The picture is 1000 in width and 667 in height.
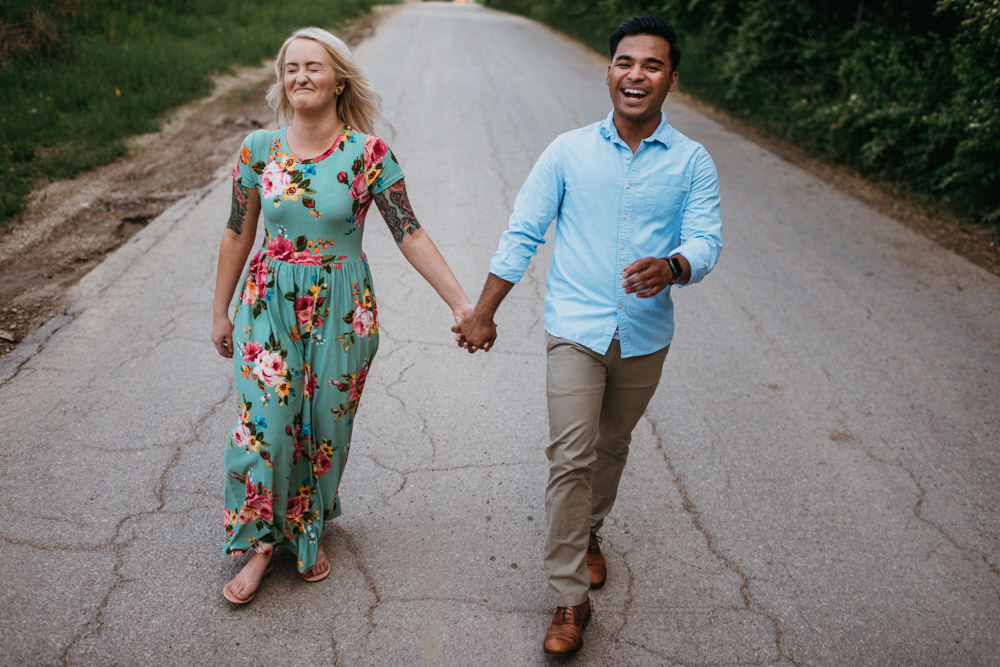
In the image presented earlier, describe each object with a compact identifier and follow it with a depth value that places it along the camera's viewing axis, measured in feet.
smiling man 8.63
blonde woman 8.80
